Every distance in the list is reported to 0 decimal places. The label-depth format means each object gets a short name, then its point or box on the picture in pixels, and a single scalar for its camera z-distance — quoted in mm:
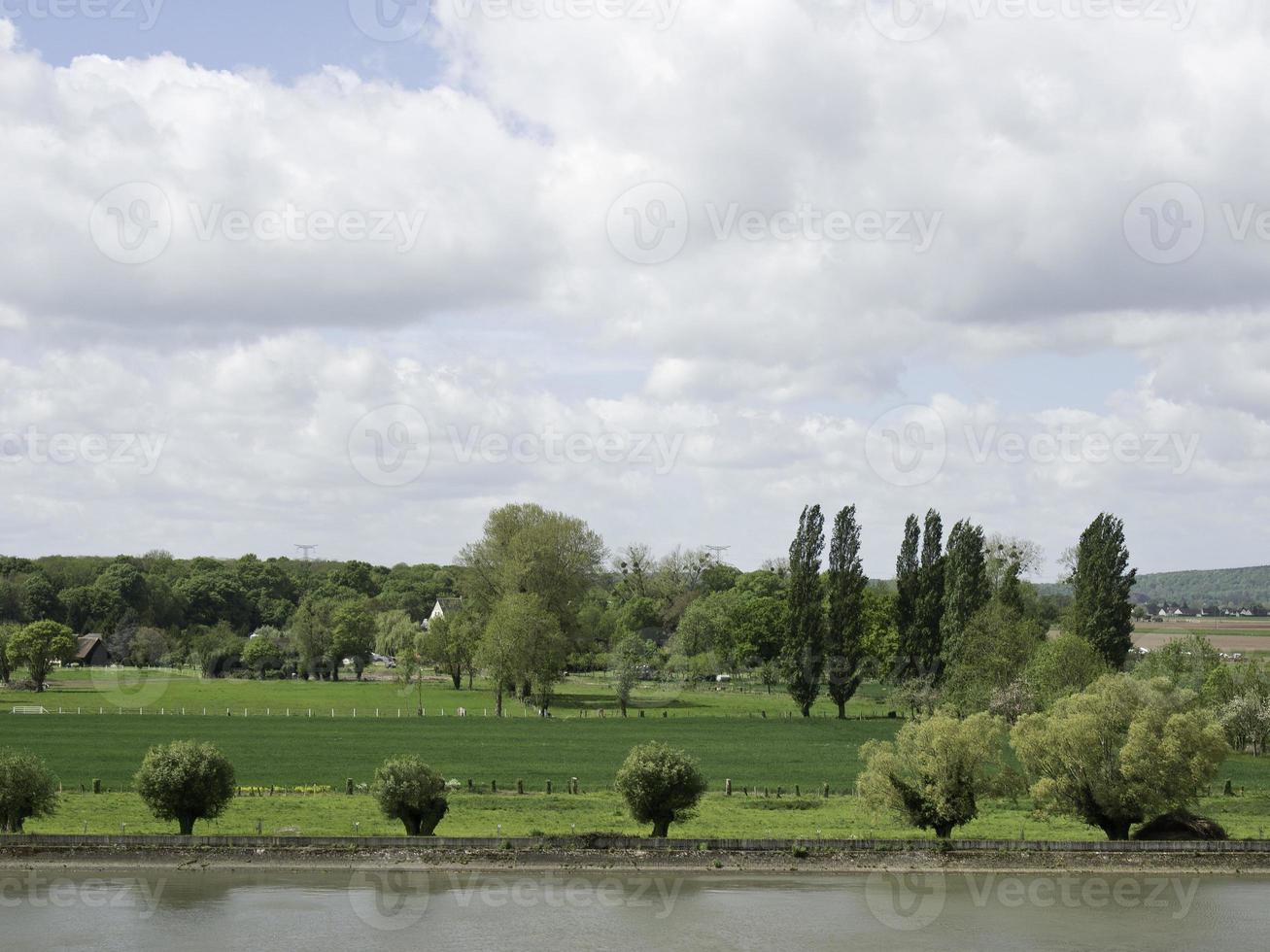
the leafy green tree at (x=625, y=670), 113000
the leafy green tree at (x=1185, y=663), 91750
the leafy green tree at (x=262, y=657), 153250
